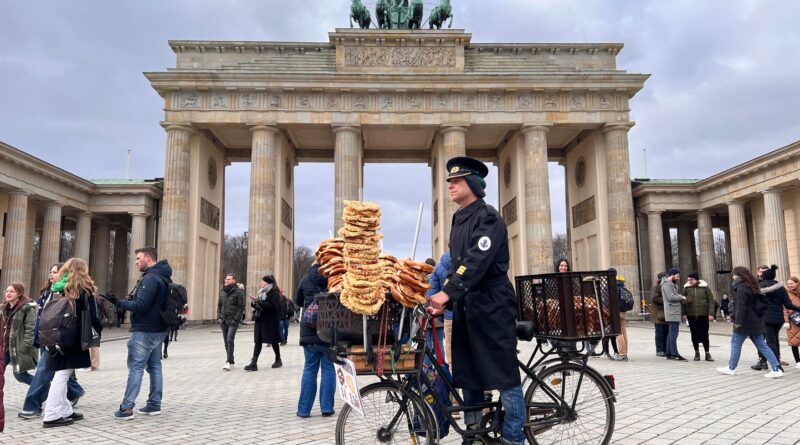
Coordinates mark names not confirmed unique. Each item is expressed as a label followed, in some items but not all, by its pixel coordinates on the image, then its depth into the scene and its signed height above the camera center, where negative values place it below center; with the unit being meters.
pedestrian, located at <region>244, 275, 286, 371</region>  10.90 -0.58
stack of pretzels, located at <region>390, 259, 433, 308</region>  3.85 +0.01
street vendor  3.76 -0.19
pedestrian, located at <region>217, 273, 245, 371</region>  11.20 -0.45
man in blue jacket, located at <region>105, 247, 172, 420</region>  6.41 -0.46
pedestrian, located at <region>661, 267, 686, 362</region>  11.54 -0.56
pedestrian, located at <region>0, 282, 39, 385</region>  6.82 -0.47
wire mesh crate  4.27 -0.18
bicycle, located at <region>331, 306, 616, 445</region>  3.93 -0.91
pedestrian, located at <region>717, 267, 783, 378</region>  9.04 -0.62
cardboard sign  3.63 -0.66
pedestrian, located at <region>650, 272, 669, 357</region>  12.16 -0.80
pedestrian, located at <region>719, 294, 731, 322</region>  31.67 -1.51
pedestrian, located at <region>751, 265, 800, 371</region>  9.88 -0.47
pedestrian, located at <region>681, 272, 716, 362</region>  11.38 -0.58
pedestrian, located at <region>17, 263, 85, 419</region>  6.54 -1.16
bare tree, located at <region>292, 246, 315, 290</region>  84.74 +4.24
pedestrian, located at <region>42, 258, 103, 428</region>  6.09 -0.71
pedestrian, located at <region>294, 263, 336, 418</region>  6.36 -1.00
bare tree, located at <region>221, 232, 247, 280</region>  75.24 +4.27
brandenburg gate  31.58 +10.02
